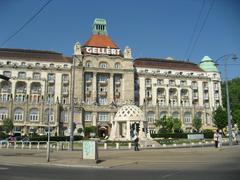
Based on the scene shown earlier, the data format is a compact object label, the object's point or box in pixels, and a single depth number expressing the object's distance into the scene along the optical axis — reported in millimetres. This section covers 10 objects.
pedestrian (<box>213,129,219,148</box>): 33062
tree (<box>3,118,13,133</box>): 71125
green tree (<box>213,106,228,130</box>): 82312
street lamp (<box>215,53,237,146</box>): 36953
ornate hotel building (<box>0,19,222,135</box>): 81875
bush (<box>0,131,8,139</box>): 66662
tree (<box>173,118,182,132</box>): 77894
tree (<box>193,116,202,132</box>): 87688
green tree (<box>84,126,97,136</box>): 77150
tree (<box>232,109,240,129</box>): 87938
